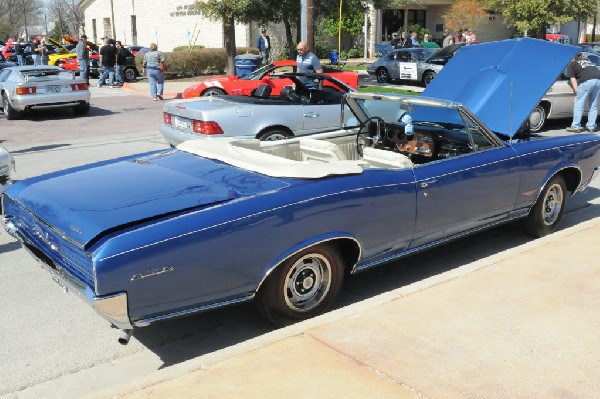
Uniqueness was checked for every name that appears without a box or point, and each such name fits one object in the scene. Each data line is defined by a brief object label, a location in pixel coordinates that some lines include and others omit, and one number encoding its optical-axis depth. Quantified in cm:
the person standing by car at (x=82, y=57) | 2259
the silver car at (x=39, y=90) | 1509
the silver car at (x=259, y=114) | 876
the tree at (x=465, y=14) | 3756
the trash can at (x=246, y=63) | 2098
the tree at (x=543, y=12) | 2897
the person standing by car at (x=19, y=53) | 2717
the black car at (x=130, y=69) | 2612
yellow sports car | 2929
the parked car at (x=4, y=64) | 2238
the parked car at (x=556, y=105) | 1271
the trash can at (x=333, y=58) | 2222
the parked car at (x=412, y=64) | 2152
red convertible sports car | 1307
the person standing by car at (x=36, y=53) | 2494
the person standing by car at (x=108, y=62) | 2252
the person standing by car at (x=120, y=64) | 2405
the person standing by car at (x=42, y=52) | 2486
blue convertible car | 377
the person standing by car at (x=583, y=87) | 1233
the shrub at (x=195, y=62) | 2659
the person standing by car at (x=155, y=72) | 1891
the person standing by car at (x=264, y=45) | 2394
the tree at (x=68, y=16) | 6257
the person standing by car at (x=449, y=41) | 2872
